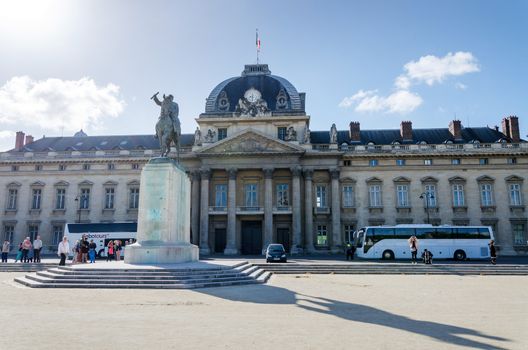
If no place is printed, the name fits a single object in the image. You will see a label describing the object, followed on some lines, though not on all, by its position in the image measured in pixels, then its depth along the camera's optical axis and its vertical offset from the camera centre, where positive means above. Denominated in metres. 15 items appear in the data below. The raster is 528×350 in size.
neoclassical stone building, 41.25 +5.97
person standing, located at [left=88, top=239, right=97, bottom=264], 25.49 -1.04
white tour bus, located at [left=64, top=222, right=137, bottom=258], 35.25 +0.34
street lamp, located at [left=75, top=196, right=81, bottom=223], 43.84 +3.06
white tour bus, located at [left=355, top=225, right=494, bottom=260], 31.47 -0.60
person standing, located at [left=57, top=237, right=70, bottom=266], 21.28 -0.75
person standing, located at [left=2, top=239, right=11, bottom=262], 27.66 -1.08
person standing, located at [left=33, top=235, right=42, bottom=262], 25.61 -0.82
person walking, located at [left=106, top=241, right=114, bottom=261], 28.55 -1.13
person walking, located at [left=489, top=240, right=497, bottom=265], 25.59 -1.34
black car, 27.42 -1.35
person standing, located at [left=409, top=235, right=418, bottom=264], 24.86 -0.71
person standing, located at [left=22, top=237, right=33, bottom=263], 25.86 -0.80
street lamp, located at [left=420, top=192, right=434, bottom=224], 40.98 +3.95
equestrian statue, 19.66 +5.67
